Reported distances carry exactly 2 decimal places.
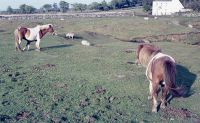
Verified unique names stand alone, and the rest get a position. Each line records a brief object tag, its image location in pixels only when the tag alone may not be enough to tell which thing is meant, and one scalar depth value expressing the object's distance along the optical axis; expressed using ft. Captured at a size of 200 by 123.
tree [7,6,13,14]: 213.27
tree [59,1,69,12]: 236.10
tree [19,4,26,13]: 208.51
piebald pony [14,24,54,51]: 48.50
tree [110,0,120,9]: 223.63
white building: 202.29
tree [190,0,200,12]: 177.63
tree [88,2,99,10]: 226.96
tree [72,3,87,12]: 225.43
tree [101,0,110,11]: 219.96
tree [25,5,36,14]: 205.20
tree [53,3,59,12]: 244.69
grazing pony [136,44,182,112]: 26.19
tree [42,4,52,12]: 254.09
